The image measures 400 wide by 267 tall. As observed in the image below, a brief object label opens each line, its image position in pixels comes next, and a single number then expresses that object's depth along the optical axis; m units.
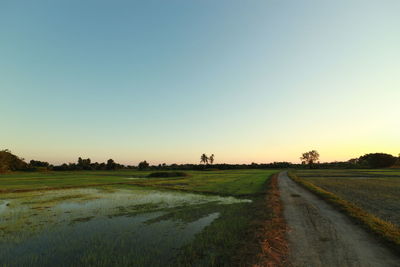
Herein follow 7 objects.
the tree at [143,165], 177.88
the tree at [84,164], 164.15
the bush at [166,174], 78.75
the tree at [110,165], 174.50
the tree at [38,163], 167.19
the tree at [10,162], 109.16
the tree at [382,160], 165.25
